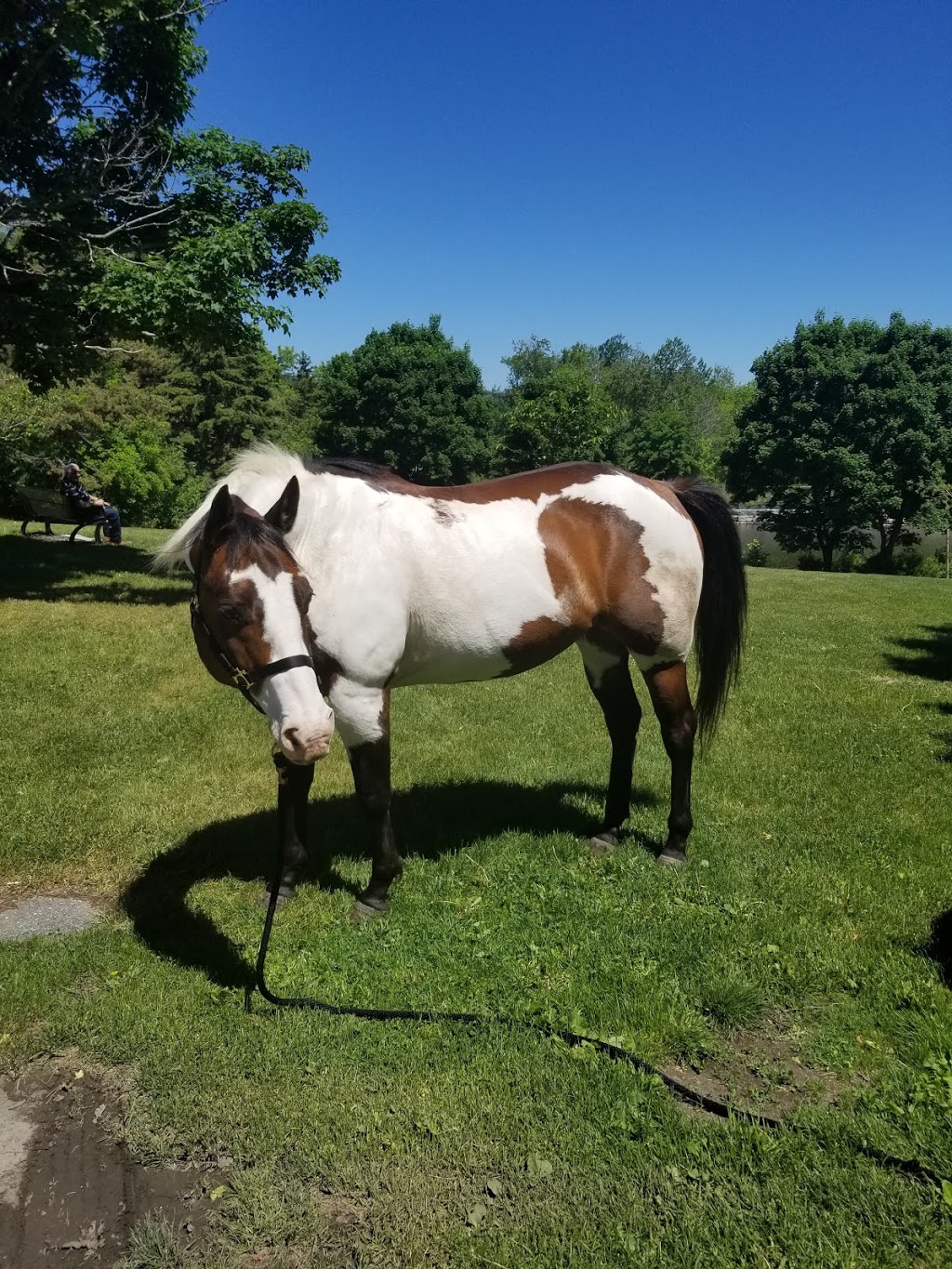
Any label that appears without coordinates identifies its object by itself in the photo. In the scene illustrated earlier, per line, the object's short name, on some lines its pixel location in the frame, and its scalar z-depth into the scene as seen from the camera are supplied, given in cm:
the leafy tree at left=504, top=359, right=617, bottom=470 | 4041
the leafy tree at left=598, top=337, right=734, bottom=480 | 4725
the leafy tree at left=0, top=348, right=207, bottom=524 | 1803
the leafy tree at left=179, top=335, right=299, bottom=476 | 3484
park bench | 1609
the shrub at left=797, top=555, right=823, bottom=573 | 2919
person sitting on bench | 1579
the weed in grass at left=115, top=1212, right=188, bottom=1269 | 192
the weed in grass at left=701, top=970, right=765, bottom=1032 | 288
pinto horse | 276
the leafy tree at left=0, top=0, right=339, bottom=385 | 950
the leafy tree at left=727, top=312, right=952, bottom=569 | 2595
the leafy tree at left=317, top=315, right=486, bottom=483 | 4091
